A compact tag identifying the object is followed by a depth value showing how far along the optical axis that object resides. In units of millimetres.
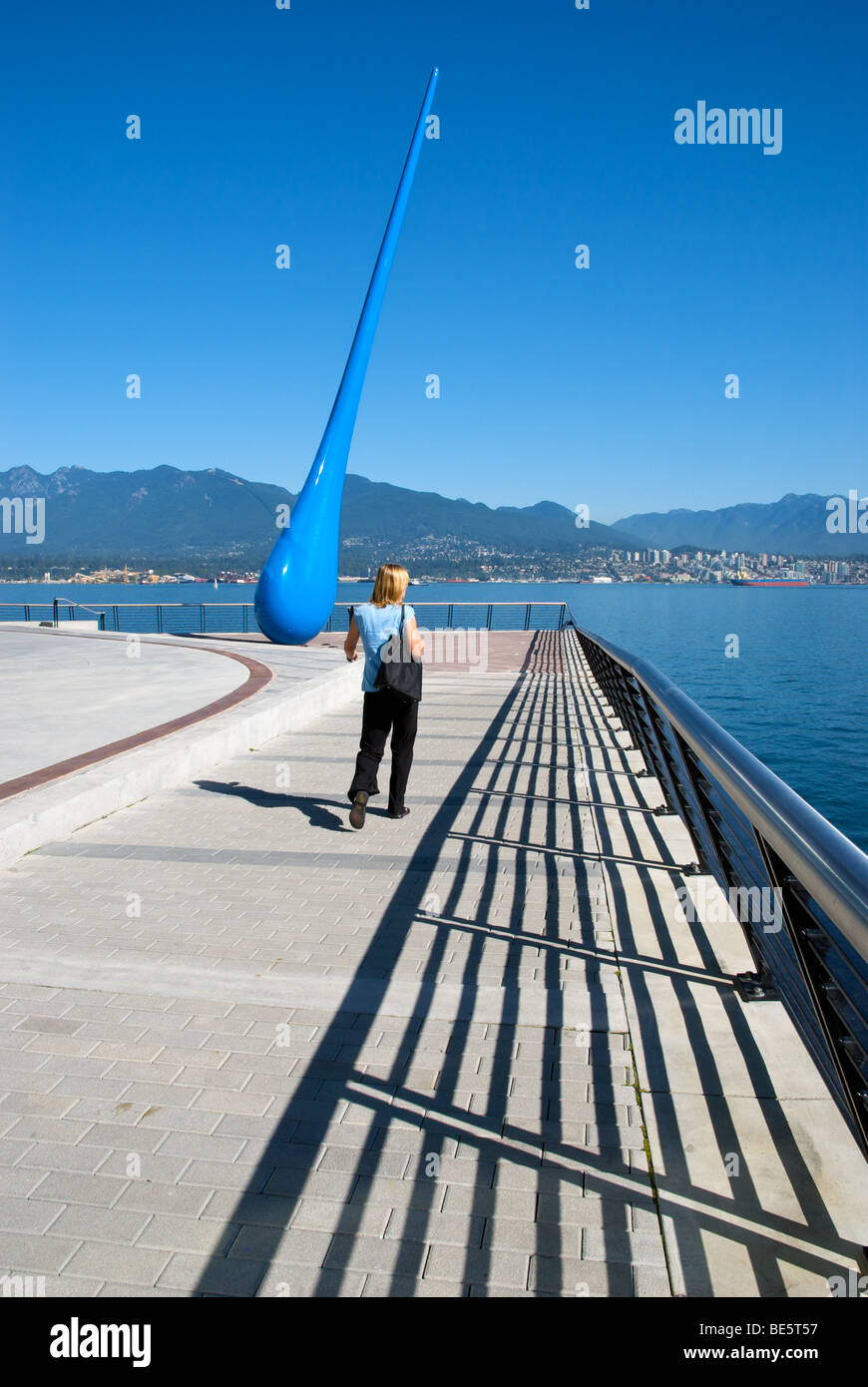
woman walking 6254
